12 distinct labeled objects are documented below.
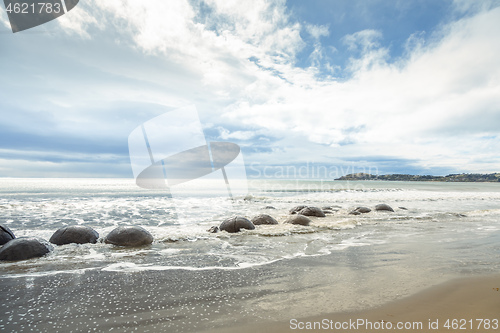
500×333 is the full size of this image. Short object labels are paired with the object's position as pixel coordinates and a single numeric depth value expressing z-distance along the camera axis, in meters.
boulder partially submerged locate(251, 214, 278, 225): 10.99
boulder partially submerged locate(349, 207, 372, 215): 14.98
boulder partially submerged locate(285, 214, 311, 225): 10.90
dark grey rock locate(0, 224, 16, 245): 7.03
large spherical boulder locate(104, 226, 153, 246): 7.25
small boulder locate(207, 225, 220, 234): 9.28
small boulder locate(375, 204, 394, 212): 16.58
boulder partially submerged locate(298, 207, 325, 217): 13.75
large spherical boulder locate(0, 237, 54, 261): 5.70
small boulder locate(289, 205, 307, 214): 14.99
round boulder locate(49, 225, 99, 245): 7.38
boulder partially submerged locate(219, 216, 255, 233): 9.43
